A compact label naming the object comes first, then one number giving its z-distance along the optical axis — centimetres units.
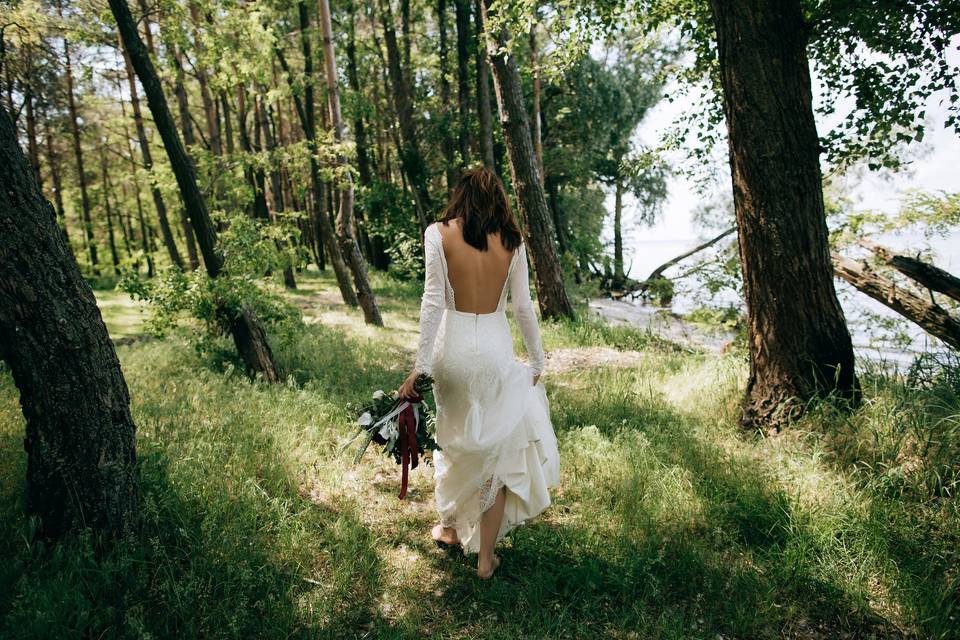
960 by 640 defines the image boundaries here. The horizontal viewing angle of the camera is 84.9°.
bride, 319
